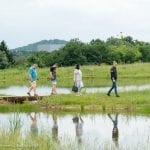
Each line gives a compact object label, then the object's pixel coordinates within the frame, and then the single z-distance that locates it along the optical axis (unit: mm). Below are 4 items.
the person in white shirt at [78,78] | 28891
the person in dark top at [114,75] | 28125
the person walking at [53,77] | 30219
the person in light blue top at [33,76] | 28867
